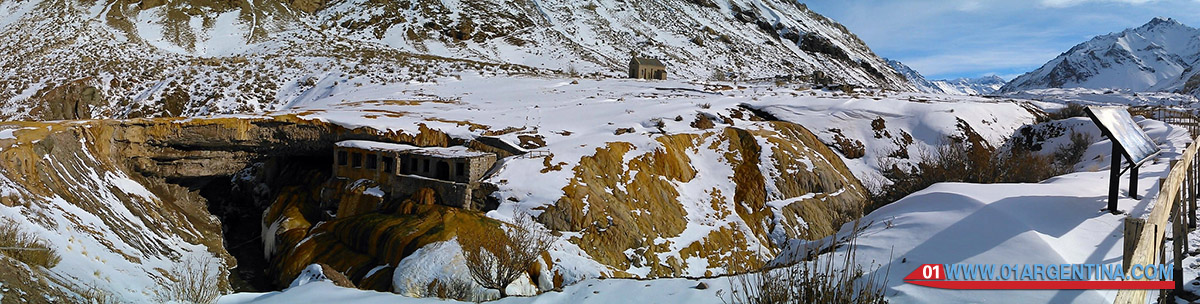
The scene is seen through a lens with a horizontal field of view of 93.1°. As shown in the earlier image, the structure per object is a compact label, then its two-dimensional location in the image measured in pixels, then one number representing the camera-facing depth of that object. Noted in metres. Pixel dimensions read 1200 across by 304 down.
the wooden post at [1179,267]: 6.53
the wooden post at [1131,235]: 4.39
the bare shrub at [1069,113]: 32.19
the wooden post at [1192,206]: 8.74
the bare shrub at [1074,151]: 23.03
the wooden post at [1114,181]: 7.87
